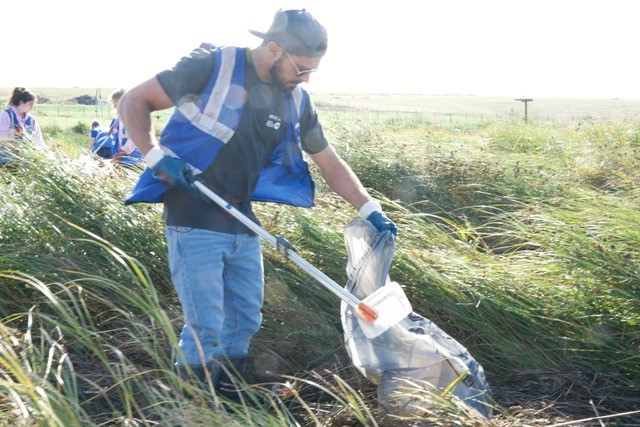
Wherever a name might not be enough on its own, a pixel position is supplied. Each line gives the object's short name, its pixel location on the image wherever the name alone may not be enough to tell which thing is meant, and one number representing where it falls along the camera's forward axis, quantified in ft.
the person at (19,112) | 21.21
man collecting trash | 9.07
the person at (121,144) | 17.93
